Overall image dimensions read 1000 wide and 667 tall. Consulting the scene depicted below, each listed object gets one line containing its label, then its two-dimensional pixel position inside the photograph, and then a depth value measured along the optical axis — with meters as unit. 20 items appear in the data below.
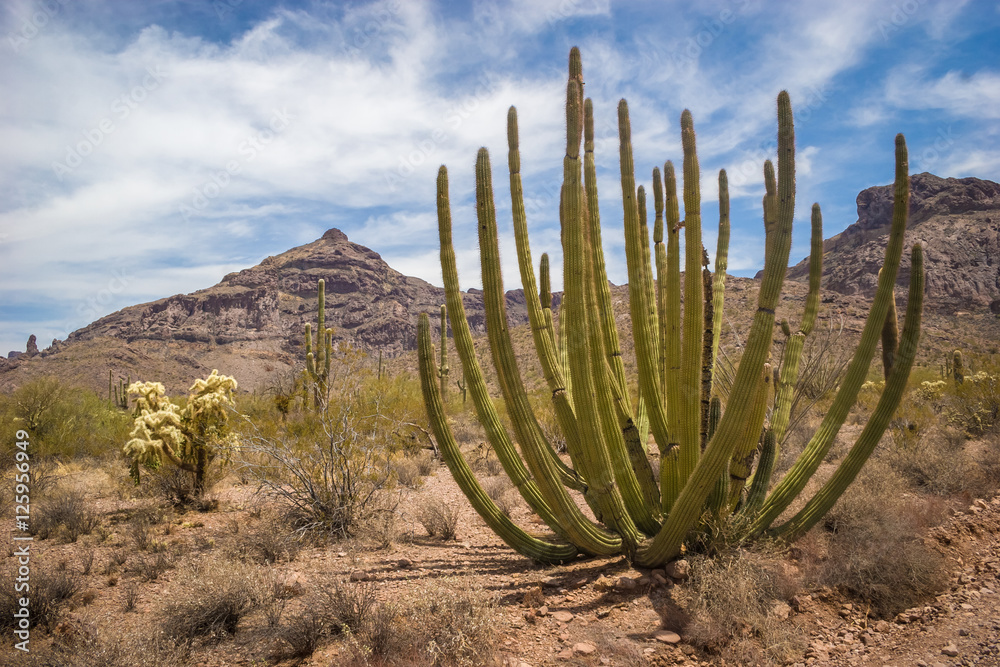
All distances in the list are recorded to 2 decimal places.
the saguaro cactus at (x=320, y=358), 8.59
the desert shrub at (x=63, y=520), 6.91
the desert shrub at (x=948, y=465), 6.81
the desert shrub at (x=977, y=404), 9.80
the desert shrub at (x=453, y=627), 3.61
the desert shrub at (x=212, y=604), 4.23
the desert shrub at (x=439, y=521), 6.81
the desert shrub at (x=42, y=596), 4.43
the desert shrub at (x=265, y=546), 6.01
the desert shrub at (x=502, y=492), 8.05
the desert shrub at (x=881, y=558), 4.30
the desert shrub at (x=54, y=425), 11.68
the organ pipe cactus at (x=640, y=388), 4.47
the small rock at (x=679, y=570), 4.52
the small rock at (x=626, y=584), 4.54
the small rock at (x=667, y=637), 3.84
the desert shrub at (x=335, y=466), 7.03
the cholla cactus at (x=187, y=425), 7.88
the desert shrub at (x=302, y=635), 3.92
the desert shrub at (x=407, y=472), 9.32
